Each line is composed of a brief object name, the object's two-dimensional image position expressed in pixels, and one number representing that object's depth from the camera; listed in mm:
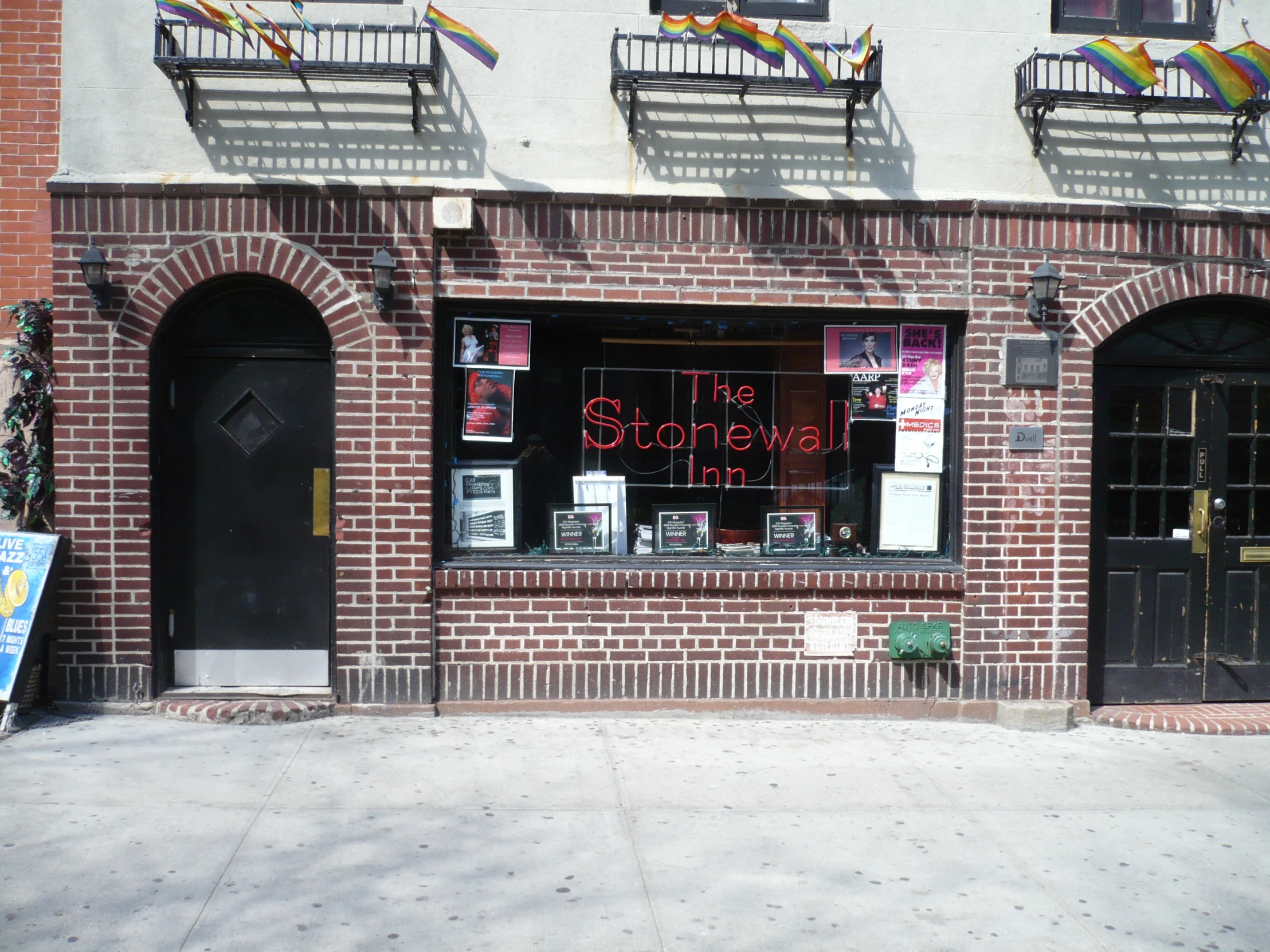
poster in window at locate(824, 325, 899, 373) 6590
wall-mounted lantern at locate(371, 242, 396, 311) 5922
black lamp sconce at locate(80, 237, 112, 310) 5855
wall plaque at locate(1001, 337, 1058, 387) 6422
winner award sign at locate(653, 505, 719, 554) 6598
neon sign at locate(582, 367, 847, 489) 6566
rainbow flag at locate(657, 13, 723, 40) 5864
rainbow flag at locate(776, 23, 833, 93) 5965
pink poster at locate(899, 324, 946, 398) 6590
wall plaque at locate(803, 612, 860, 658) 6430
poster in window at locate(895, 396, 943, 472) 6609
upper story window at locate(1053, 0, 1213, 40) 6559
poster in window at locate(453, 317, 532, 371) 6383
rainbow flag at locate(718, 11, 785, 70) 5855
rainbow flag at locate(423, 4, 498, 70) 5820
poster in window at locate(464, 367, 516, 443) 6418
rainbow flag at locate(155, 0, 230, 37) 5730
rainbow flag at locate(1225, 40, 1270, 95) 6125
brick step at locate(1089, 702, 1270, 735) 6320
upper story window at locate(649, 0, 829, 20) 6371
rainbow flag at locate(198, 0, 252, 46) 5699
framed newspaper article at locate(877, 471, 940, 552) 6656
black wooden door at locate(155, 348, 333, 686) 6305
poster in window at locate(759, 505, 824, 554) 6660
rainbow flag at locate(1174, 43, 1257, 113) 6066
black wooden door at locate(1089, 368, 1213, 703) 6723
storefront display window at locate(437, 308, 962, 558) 6504
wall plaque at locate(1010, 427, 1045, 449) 6430
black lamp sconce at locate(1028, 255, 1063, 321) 6211
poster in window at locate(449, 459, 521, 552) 6461
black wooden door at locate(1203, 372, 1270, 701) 6766
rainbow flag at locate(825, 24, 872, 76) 6031
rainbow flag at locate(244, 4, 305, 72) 5711
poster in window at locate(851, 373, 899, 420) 6609
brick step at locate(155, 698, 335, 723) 5992
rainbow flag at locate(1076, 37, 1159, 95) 6051
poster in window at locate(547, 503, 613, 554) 6551
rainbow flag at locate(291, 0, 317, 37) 5824
